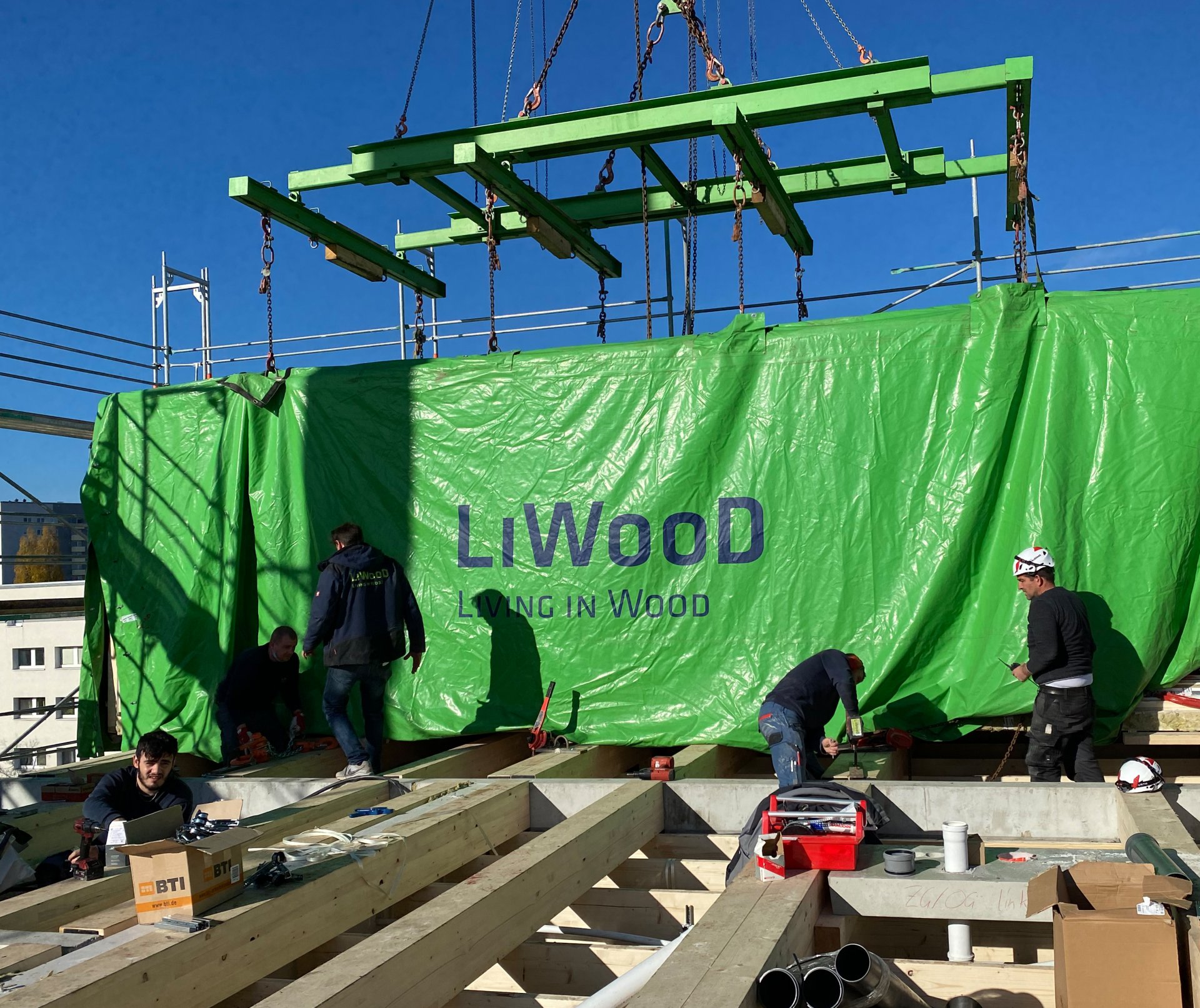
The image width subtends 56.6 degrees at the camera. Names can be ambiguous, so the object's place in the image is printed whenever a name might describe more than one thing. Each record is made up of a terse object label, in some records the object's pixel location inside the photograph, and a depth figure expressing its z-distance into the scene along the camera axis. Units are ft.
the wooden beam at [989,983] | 10.70
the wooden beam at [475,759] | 20.20
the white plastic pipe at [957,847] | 12.50
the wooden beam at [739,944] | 8.85
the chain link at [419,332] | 28.60
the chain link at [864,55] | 21.30
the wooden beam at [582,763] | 19.17
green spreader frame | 20.12
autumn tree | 168.47
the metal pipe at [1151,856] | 10.94
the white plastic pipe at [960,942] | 11.82
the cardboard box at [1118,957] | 9.48
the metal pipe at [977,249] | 28.99
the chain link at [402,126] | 23.70
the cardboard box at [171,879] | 10.46
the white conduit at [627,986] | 9.80
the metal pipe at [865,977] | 9.70
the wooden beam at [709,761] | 19.07
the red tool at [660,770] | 17.87
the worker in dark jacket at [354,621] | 22.15
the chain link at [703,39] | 22.21
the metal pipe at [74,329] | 32.22
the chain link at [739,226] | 20.93
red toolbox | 12.48
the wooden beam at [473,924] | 9.20
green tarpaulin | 20.62
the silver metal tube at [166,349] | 35.99
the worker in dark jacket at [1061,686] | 18.70
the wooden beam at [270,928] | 9.11
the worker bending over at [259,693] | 24.18
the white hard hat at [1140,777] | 15.34
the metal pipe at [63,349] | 31.19
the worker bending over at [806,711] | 18.04
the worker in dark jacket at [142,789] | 15.85
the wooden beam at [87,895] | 11.55
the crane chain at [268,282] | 24.54
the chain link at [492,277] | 24.66
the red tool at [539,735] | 22.54
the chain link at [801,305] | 25.05
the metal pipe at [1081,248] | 26.70
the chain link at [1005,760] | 20.06
